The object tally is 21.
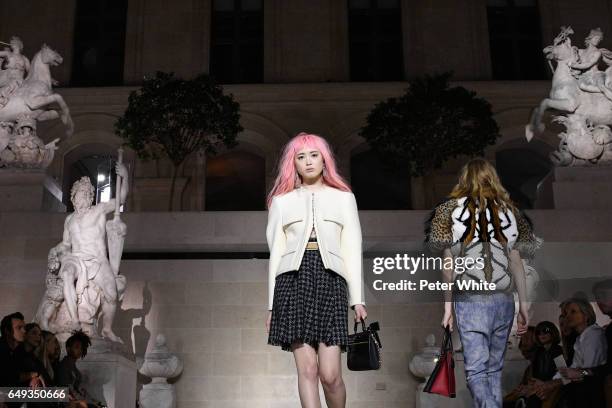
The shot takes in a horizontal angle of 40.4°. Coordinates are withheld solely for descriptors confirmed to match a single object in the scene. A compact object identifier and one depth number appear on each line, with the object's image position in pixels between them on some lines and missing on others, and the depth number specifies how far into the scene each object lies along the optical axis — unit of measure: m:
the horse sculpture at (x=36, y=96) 15.45
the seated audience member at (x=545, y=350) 6.79
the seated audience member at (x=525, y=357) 6.66
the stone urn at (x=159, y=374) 11.01
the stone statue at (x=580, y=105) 15.13
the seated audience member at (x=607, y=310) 5.86
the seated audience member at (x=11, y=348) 6.80
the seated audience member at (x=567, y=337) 6.50
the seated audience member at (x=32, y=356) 7.00
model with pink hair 4.55
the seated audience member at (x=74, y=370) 8.24
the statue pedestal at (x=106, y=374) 9.51
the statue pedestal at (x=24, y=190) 14.76
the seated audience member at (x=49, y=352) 7.88
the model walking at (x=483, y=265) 4.80
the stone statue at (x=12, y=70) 15.55
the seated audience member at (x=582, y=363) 6.06
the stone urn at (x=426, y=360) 11.36
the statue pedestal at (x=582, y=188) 14.65
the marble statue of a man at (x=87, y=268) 10.62
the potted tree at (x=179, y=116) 17.34
